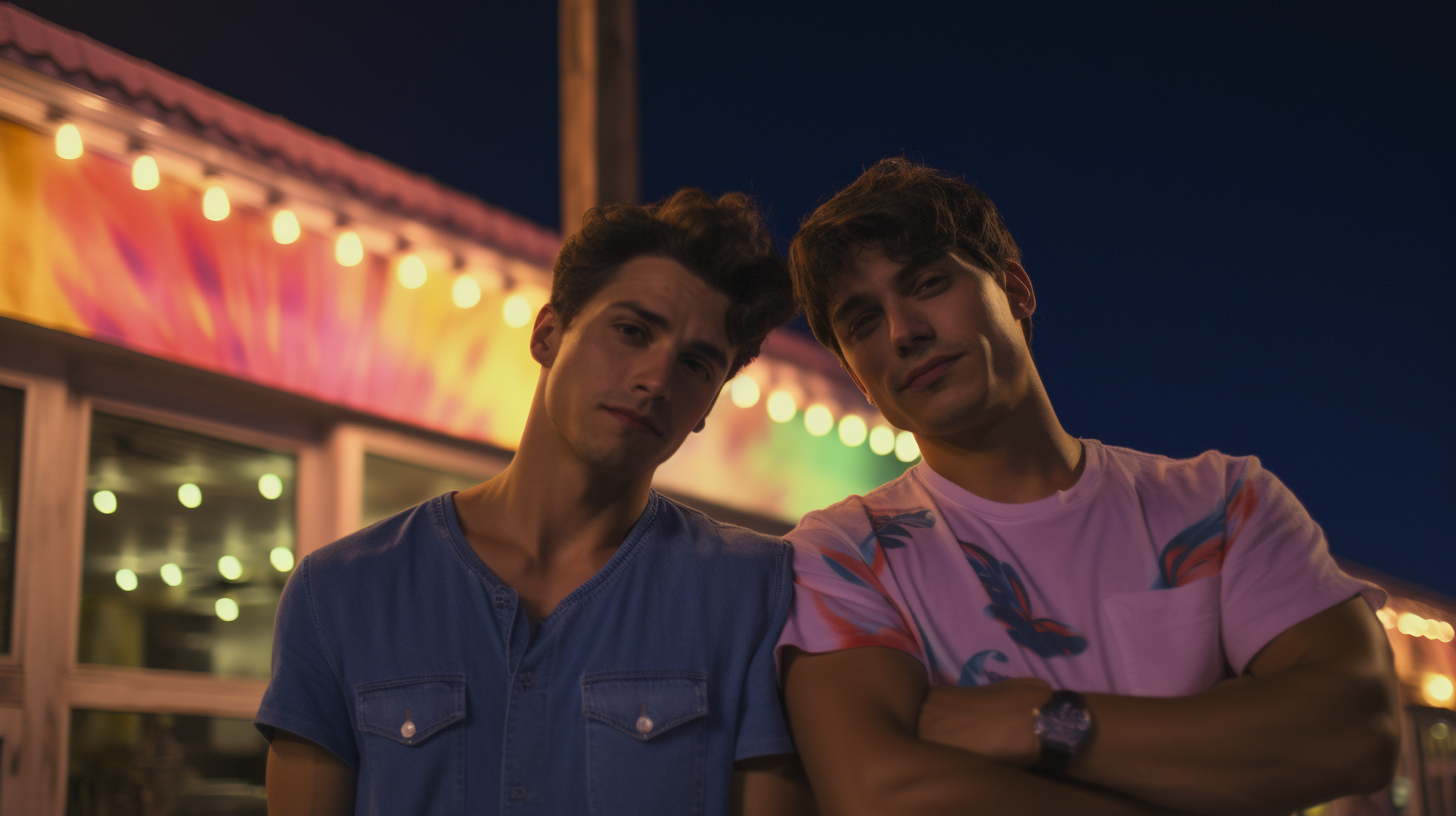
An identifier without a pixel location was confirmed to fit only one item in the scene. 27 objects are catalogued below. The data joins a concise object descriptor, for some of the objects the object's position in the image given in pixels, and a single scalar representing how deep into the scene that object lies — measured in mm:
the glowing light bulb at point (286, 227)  4367
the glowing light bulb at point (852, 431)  6820
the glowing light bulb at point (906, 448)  7211
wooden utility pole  4902
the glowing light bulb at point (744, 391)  6160
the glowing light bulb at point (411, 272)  4840
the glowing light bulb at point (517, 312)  5277
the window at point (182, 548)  3889
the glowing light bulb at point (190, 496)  4164
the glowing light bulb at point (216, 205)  4156
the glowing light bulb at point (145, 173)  3961
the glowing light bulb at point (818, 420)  6574
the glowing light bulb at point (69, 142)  3742
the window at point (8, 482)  3539
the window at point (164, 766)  3676
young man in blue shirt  1950
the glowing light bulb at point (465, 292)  5059
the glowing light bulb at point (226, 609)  4211
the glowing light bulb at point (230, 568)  4242
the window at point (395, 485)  4773
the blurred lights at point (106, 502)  3895
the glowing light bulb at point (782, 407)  6355
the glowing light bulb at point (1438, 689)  12023
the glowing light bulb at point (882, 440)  7012
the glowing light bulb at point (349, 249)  4574
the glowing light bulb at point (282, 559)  4391
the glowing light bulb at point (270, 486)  4418
